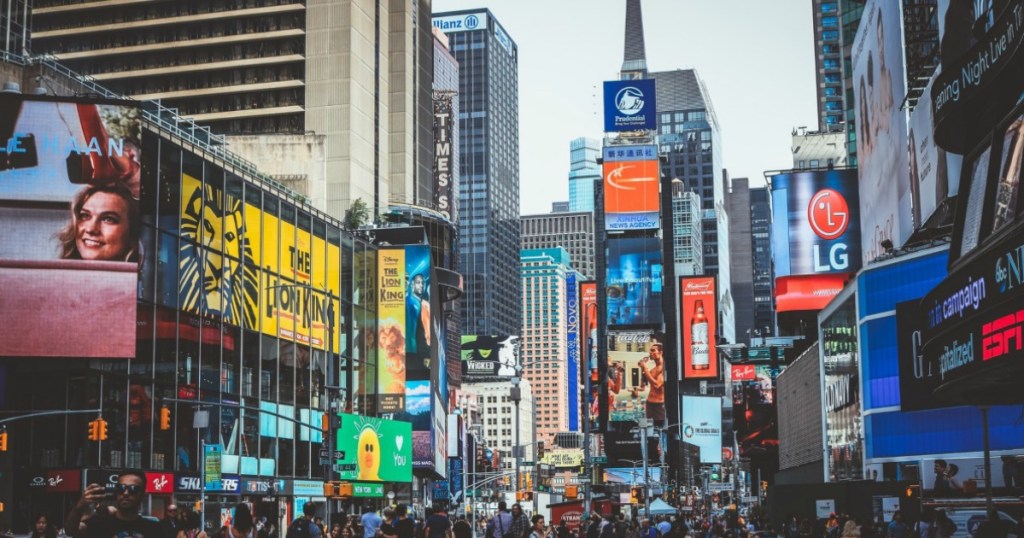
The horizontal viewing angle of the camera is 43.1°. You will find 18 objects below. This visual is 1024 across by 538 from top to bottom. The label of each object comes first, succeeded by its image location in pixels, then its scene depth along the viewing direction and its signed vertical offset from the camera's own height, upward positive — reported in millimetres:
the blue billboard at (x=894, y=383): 65312 +2198
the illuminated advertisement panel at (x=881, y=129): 68562 +16684
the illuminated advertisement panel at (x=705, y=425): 172500 +30
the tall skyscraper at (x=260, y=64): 110062 +31723
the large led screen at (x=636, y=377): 194375 +7334
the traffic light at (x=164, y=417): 39438 +399
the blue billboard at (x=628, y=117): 197125 +46722
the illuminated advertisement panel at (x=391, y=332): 84250 +6276
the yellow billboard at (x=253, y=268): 58219 +8054
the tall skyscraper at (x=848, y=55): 130625 +38506
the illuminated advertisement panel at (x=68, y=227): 49219 +7853
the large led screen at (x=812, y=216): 99125 +15818
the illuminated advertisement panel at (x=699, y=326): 183250 +14222
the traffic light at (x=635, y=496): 72750 -3943
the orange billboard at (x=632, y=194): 194000 +34640
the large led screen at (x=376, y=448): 72125 -1157
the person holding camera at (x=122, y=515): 11031 -718
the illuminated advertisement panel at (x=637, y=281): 195750 +21840
